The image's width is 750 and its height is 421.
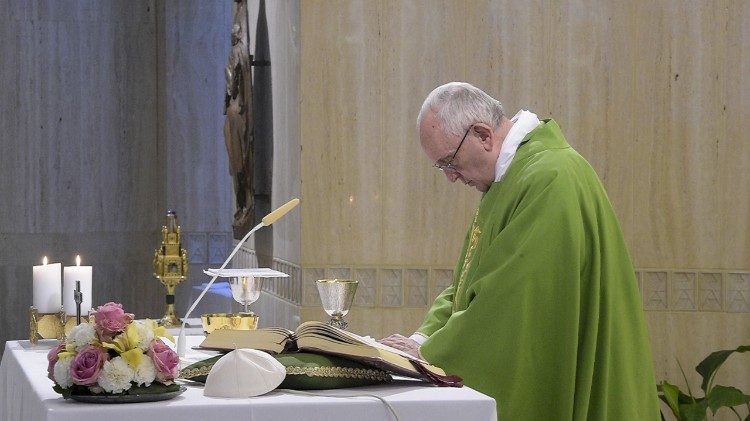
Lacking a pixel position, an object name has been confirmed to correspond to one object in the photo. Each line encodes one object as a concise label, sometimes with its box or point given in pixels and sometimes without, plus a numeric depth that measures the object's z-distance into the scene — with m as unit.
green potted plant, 12.04
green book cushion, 5.96
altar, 5.49
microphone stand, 7.42
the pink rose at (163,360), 5.57
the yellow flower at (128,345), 5.56
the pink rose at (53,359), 5.68
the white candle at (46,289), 8.62
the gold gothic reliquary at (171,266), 10.76
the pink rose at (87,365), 5.46
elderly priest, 8.14
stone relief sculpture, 15.40
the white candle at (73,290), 8.56
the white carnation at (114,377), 5.49
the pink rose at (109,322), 5.63
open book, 6.01
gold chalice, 8.12
